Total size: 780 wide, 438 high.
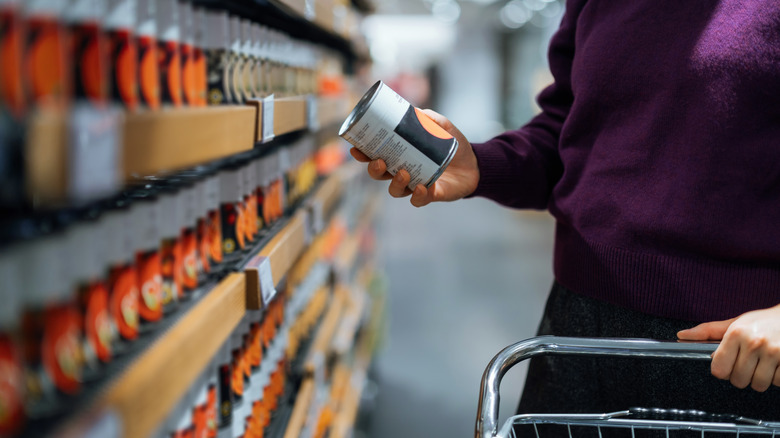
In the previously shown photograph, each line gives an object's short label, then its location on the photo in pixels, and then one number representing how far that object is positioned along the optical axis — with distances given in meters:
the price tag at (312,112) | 1.91
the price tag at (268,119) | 1.29
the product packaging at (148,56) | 0.84
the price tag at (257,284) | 1.22
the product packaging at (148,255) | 0.87
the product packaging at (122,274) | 0.79
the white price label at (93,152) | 0.56
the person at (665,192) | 1.18
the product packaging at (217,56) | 1.18
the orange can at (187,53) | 1.03
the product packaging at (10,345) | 0.58
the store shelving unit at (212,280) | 0.55
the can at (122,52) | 0.75
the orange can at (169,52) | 0.92
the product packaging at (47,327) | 0.62
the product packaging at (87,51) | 0.67
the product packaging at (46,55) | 0.59
